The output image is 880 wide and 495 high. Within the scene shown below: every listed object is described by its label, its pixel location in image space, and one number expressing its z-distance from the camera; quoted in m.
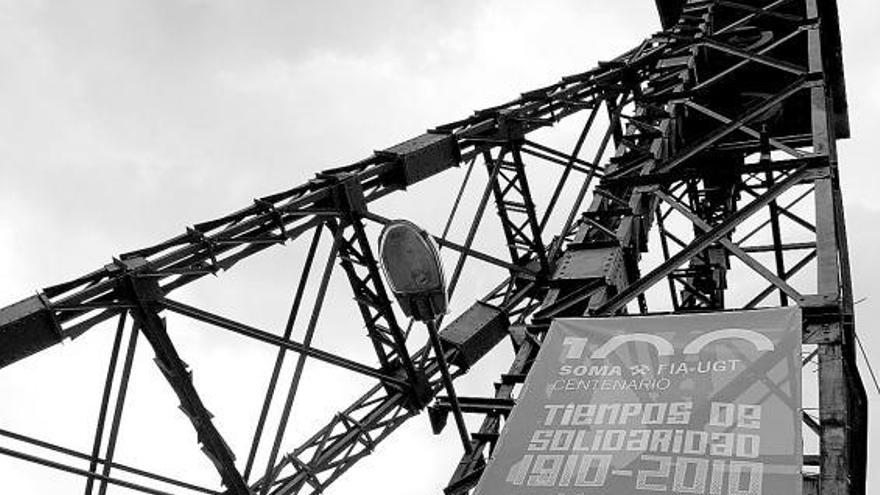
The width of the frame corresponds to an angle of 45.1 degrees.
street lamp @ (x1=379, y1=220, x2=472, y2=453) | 7.18
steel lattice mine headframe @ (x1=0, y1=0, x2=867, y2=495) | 8.08
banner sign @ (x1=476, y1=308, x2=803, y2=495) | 6.33
